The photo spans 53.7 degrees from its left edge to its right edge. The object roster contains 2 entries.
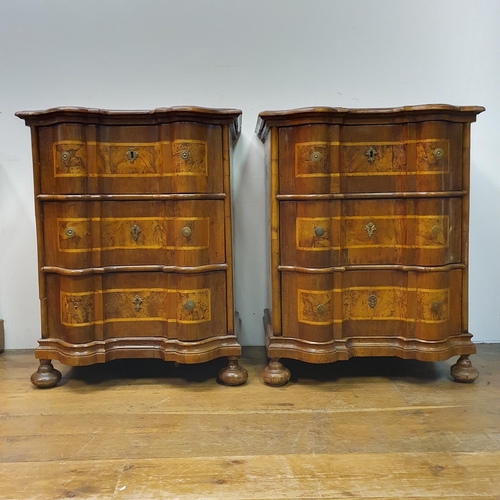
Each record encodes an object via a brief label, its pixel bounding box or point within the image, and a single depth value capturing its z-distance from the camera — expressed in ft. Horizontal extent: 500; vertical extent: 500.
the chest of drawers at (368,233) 6.59
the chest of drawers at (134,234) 6.60
